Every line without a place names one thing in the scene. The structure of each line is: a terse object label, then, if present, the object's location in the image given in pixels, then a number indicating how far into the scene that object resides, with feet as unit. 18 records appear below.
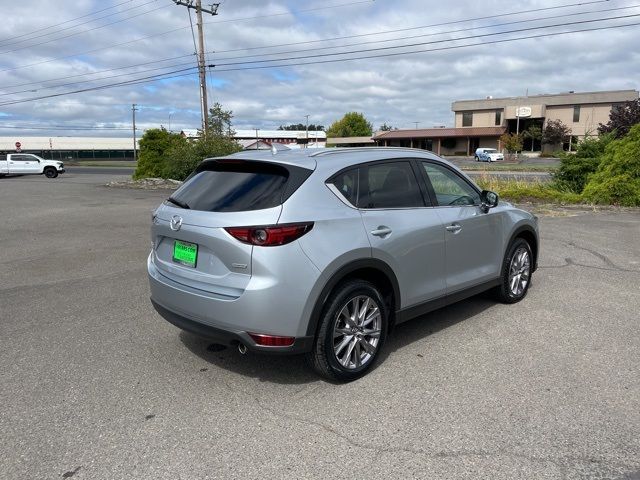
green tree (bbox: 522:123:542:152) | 224.12
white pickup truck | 120.37
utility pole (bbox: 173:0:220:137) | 91.45
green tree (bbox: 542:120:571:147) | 216.95
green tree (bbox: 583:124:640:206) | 46.06
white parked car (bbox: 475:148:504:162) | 181.27
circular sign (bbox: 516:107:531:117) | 228.63
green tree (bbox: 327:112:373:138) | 352.36
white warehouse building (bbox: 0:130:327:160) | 314.55
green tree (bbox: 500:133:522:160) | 208.95
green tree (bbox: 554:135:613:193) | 53.21
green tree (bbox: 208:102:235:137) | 94.21
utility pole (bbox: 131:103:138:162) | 291.40
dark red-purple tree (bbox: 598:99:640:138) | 98.27
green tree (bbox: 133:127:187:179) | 85.51
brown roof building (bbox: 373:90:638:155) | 222.48
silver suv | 11.09
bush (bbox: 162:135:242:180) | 76.89
